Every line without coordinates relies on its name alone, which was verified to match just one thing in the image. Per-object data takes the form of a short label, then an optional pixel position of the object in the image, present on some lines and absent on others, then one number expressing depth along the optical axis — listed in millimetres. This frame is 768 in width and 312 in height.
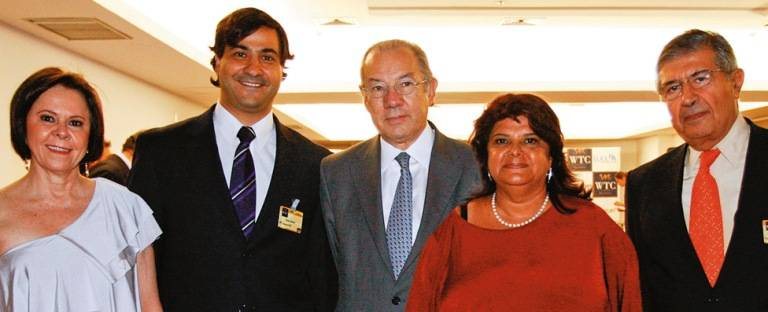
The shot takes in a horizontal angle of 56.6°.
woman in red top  1966
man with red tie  2221
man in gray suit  2404
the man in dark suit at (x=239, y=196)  2316
